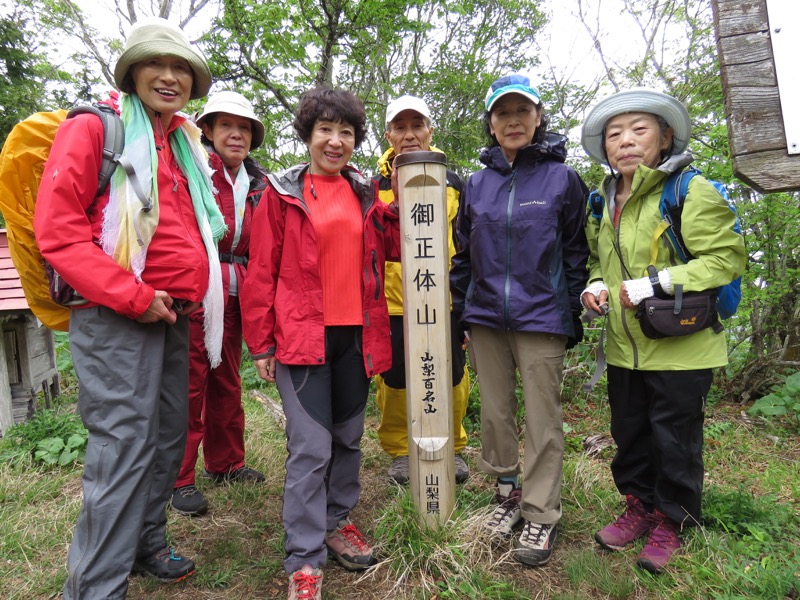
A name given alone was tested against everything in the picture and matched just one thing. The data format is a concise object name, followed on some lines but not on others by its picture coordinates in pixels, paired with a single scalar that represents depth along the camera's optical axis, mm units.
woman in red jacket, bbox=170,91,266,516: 3357
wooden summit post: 2795
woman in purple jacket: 2738
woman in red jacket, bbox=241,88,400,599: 2523
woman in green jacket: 2480
